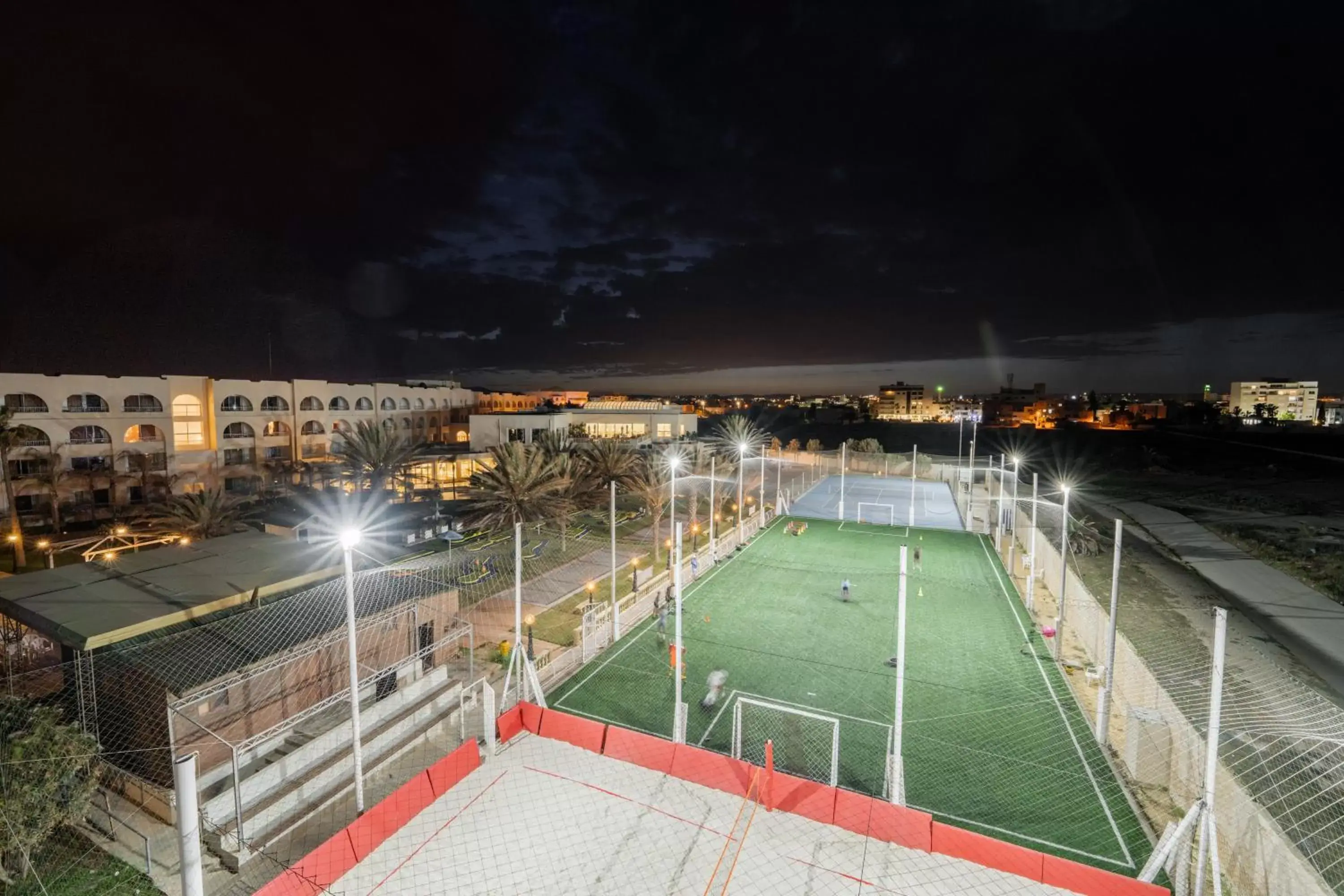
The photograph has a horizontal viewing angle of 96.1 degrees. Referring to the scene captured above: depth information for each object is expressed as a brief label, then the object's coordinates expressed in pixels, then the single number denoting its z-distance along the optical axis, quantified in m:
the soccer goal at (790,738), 9.88
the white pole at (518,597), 10.12
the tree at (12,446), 24.08
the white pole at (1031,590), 18.16
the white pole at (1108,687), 10.46
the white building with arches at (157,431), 30.72
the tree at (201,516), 21.39
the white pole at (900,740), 8.06
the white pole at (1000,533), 24.75
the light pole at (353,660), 7.09
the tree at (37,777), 7.07
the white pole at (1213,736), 6.56
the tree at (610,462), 25.70
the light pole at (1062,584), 14.10
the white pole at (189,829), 5.07
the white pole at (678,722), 9.71
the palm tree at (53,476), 29.84
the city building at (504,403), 66.69
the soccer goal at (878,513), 33.41
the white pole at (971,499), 30.68
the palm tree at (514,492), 20.30
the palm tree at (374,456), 28.84
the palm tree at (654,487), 23.27
